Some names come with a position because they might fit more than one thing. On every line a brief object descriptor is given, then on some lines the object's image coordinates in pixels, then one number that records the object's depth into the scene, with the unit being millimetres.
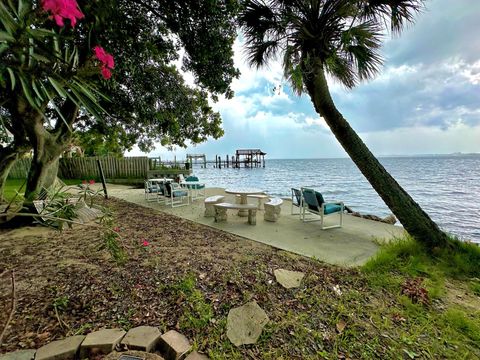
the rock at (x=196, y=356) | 1658
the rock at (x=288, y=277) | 2565
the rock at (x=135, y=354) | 1591
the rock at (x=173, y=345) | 1679
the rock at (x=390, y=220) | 6170
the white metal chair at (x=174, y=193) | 7115
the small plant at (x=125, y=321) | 1907
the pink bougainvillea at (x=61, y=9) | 984
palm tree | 3555
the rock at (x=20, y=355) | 1555
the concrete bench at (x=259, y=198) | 6220
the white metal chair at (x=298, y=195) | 5564
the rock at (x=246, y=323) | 1889
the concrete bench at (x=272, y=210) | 5246
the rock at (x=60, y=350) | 1577
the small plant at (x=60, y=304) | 2080
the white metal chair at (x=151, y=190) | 7735
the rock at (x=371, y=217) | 6115
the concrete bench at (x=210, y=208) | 5758
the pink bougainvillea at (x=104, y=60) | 1295
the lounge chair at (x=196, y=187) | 8042
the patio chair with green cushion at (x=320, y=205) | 4703
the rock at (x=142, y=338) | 1689
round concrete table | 5641
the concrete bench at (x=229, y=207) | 4973
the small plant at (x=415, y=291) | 2391
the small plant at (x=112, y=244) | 2213
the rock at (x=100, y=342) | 1638
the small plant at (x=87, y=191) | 2560
